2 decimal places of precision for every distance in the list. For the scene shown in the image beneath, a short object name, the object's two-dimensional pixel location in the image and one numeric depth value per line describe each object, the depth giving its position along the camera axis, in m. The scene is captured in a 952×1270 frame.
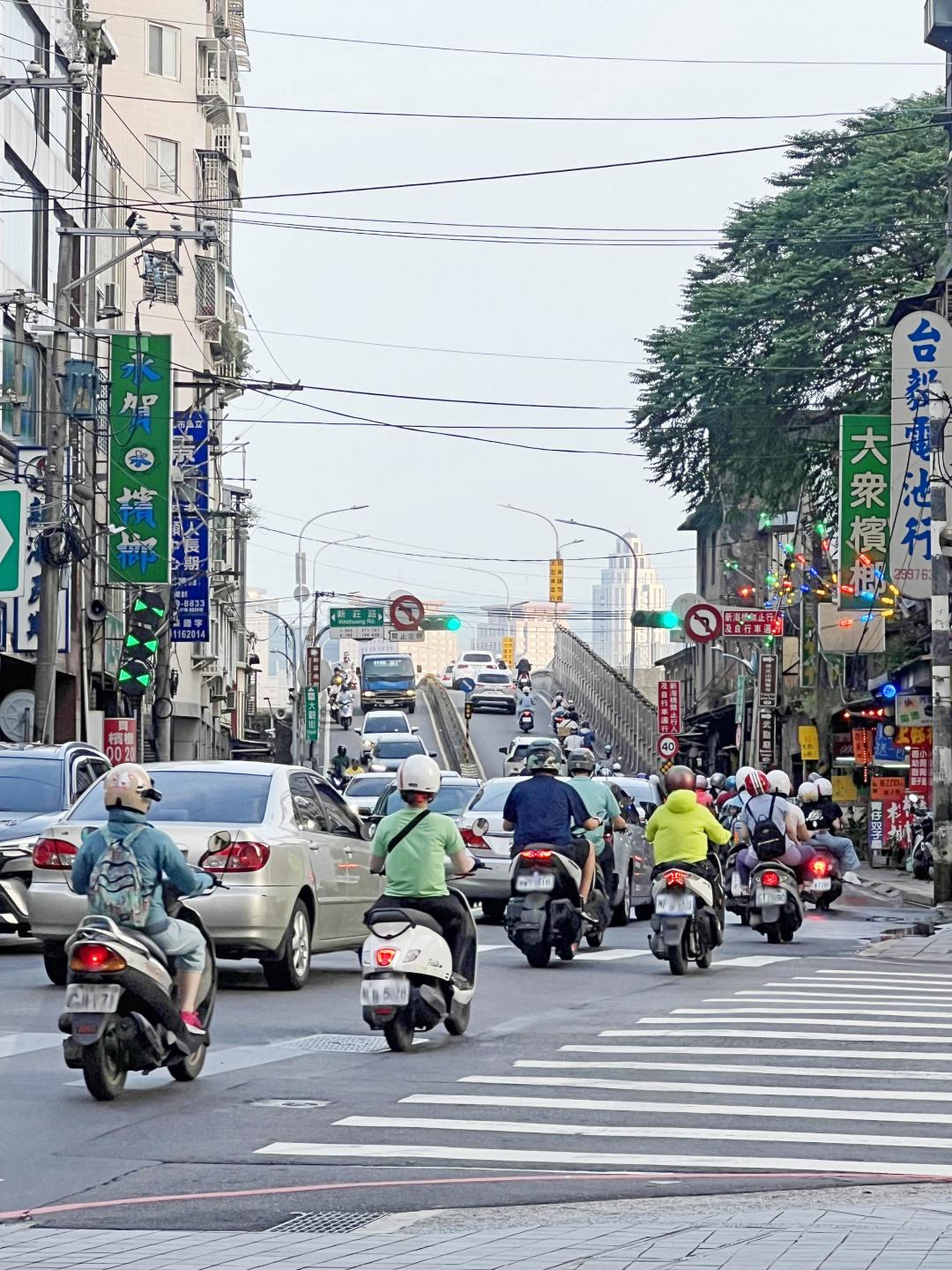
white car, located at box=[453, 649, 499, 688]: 107.69
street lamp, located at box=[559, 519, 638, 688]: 79.26
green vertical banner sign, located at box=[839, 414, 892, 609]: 37.41
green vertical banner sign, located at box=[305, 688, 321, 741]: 76.17
